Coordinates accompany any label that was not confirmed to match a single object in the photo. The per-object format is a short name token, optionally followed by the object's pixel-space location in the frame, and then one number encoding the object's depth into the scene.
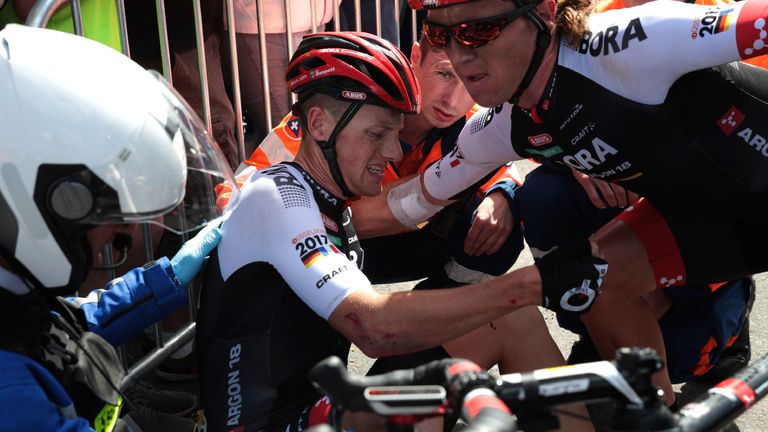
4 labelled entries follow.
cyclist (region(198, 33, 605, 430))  2.55
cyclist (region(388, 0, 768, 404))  2.72
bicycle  1.52
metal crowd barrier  3.27
